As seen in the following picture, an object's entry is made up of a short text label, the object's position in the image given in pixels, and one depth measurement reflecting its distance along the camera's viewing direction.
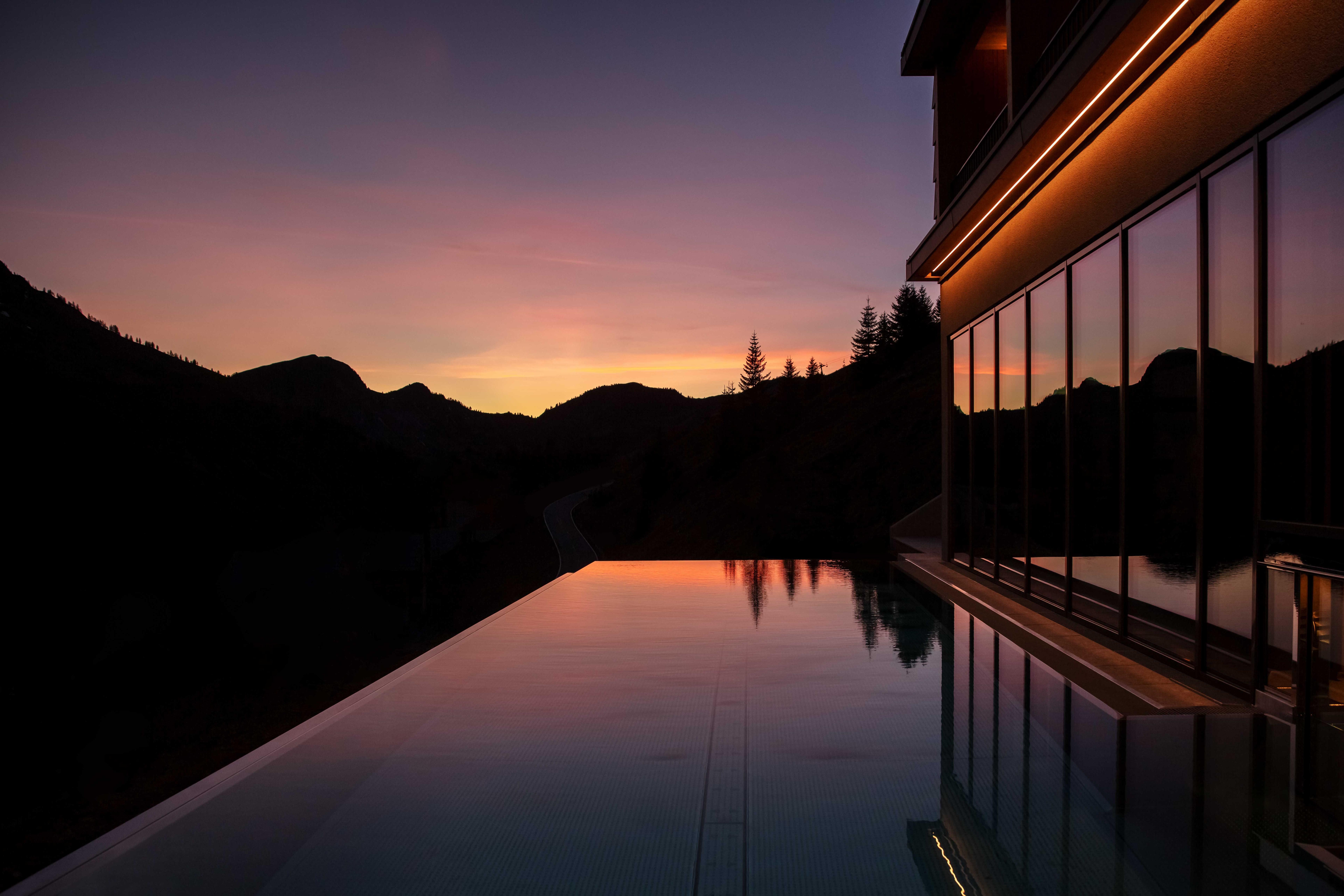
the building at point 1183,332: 3.41
